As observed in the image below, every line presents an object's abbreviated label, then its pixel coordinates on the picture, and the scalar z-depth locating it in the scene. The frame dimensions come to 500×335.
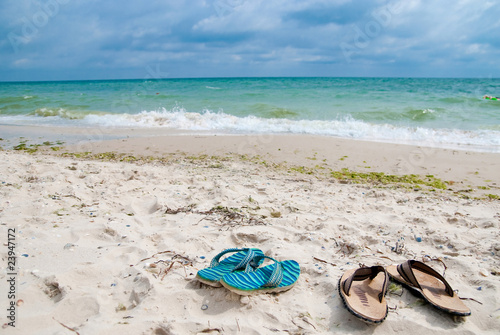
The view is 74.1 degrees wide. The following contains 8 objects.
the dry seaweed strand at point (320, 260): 2.48
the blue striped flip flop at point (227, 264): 2.16
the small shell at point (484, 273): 2.31
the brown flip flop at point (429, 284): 1.97
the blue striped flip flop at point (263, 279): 2.07
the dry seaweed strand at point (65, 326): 1.71
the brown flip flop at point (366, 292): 1.91
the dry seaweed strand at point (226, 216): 3.18
